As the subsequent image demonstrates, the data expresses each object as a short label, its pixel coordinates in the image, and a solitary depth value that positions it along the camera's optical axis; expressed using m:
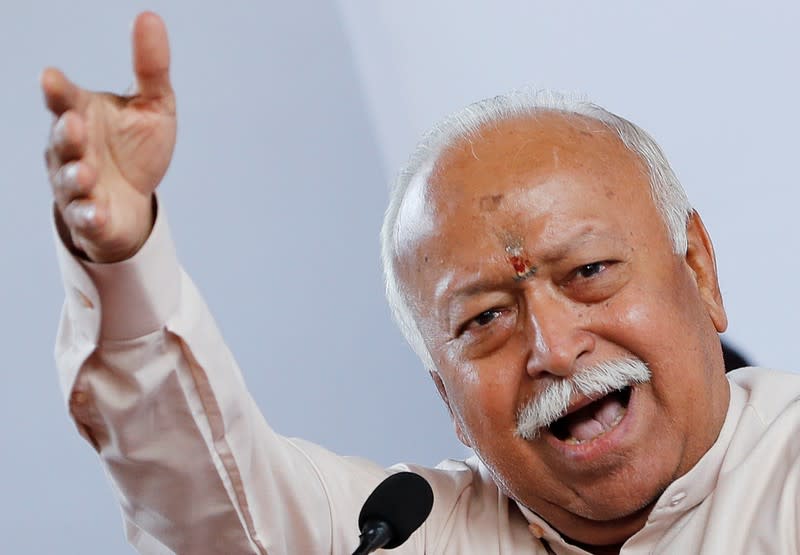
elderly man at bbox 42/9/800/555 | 2.11
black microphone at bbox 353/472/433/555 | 2.09
